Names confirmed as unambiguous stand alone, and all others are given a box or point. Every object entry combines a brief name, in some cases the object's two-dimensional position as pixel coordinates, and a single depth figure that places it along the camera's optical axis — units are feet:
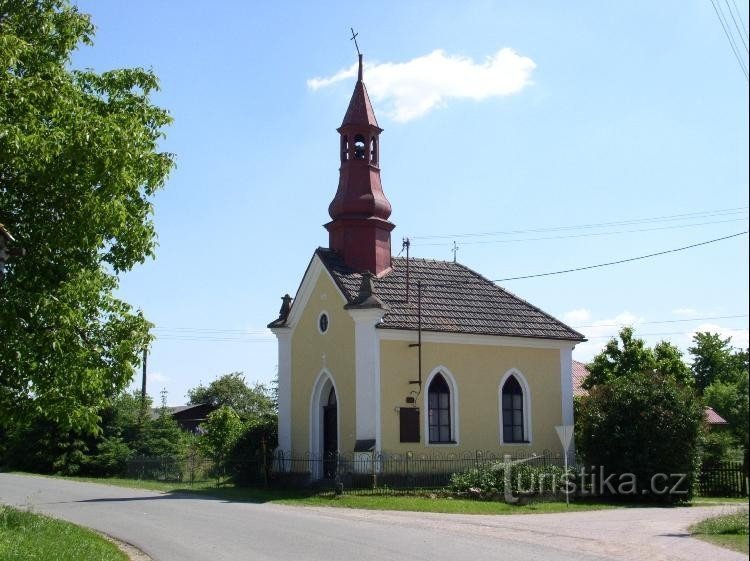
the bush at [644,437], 75.56
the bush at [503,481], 73.72
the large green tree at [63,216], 37.73
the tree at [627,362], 108.47
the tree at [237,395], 233.55
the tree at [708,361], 140.97
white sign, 67.26
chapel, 86.53
